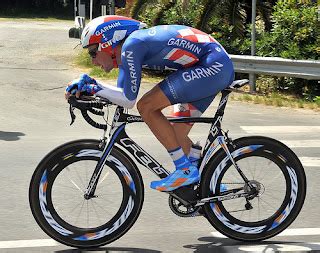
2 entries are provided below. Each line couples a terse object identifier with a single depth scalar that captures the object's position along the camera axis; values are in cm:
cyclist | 764
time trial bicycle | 789
